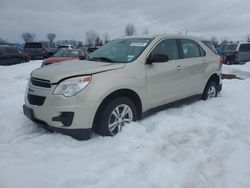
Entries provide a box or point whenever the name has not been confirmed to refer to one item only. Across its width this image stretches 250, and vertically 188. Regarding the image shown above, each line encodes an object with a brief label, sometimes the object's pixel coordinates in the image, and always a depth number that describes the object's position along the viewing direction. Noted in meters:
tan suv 2.74
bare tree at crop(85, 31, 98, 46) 54.07
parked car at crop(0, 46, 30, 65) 13.21
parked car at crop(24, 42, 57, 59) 17.26
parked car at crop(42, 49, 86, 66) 9.40
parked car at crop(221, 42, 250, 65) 12.79
